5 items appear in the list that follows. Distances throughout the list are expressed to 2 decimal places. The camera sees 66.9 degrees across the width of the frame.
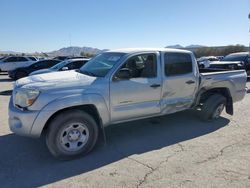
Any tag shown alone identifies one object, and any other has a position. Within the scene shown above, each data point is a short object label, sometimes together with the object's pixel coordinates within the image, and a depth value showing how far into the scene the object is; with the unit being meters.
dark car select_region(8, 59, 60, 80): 11.72
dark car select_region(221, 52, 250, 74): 11.26
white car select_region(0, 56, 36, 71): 15.27
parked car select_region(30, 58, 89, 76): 9.21
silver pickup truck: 3.02
